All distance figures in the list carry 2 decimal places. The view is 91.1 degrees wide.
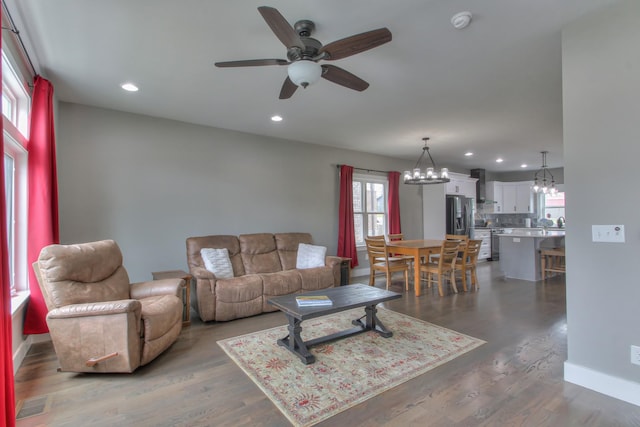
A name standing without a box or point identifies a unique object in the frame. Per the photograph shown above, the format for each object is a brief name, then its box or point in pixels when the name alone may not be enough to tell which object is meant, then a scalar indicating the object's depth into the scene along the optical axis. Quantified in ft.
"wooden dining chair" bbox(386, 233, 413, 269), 18.05
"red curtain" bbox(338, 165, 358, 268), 19.58
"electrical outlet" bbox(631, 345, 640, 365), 6.56
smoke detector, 7.04
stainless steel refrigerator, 25.63
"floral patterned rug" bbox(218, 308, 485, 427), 6.92
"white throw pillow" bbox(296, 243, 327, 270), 15.46
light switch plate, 6.74
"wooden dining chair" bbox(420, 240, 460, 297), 15.46
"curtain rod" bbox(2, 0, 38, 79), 6.75
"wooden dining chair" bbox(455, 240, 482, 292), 16.42
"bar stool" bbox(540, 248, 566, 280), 18.90
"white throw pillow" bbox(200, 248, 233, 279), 13.24
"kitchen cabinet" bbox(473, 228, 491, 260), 27.35
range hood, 28.84
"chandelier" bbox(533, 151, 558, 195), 23.21
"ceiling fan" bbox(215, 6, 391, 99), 6.15
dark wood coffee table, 8.67
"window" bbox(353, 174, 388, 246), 21.35
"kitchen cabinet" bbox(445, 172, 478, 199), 26.14
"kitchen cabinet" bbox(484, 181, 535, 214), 29.12
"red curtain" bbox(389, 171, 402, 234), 22.27
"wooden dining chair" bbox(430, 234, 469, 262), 16.22
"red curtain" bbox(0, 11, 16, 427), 4.62
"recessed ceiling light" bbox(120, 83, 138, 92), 10.64
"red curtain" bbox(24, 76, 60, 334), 9.22
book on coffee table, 9.15
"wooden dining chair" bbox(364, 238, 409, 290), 16.37
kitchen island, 18.89
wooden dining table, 15.72
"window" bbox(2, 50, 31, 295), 9.00
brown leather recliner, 7.73
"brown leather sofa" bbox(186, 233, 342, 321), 12.09
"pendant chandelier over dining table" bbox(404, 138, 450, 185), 16.78
